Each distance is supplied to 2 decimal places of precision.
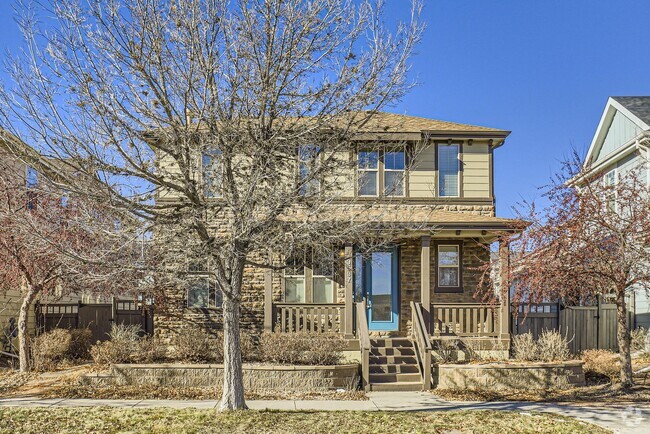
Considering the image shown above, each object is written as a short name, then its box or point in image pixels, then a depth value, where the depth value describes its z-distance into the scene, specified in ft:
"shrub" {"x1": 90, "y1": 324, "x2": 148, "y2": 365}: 40.78
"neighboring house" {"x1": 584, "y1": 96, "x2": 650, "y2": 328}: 56.54
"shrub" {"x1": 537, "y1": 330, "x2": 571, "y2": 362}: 43.02
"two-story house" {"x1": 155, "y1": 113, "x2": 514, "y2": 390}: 47.47
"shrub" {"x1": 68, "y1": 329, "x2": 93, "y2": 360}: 49.52
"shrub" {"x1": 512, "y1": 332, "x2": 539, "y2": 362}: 43.47
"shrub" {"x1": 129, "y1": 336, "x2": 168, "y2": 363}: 41.32
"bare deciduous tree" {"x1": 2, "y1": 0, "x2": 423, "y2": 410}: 26.68
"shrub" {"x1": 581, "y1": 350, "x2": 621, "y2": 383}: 44.06
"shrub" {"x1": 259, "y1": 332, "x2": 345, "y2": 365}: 41.09
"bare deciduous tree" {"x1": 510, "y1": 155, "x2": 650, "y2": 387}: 36.96
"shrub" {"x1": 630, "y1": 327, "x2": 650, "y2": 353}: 53.01
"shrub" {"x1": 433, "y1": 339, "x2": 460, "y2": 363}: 43.98
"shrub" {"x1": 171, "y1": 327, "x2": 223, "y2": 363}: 41.91
